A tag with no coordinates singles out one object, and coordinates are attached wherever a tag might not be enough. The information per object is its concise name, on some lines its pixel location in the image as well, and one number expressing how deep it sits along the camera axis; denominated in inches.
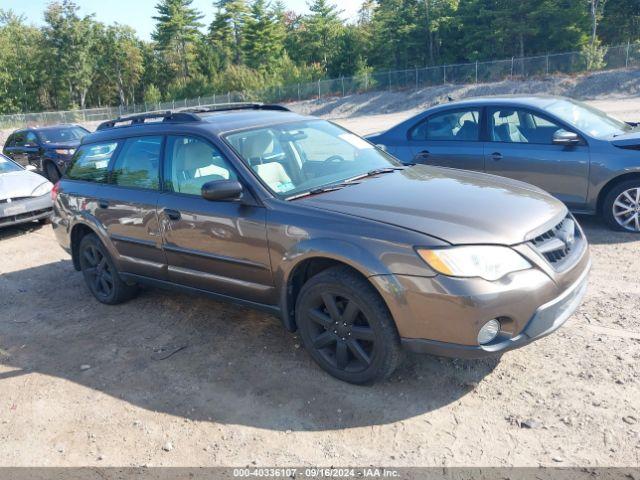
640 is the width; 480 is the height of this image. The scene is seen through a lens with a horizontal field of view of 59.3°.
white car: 355.9
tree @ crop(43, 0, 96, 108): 2603.3
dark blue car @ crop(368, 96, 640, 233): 250.1
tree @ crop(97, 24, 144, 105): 2797.7
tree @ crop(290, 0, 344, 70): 2519.7
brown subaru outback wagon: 126.8
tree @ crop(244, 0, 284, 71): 2554.1
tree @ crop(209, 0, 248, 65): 2709.2
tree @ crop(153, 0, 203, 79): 2728.8
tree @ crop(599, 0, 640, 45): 1815.9
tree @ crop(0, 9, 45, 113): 2620.6
